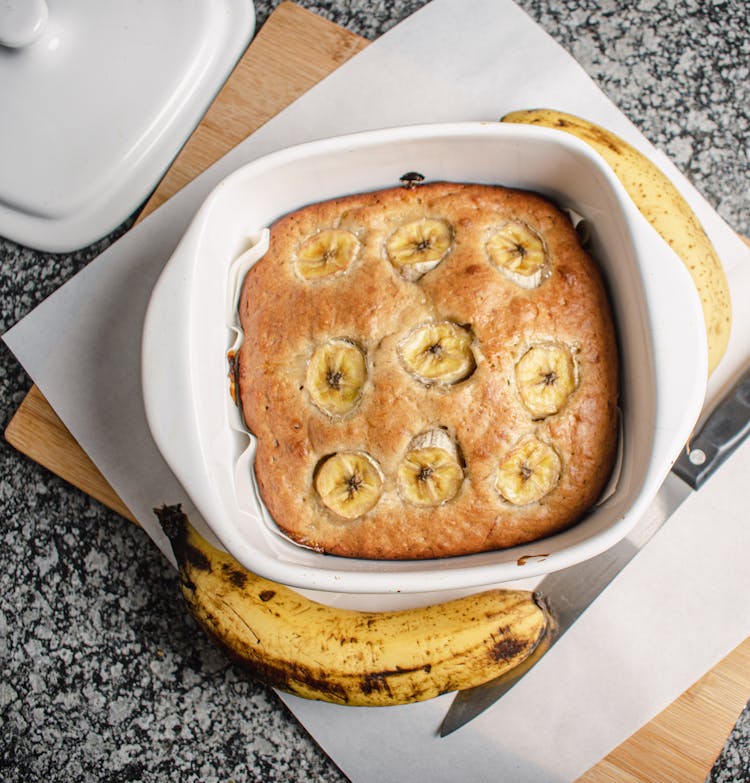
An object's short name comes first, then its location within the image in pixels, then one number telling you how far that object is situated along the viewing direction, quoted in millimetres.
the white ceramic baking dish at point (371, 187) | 440
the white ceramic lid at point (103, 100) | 566
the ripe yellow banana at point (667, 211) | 482
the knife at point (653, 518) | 513
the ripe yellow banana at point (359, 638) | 475
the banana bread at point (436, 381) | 463
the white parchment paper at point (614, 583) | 530
